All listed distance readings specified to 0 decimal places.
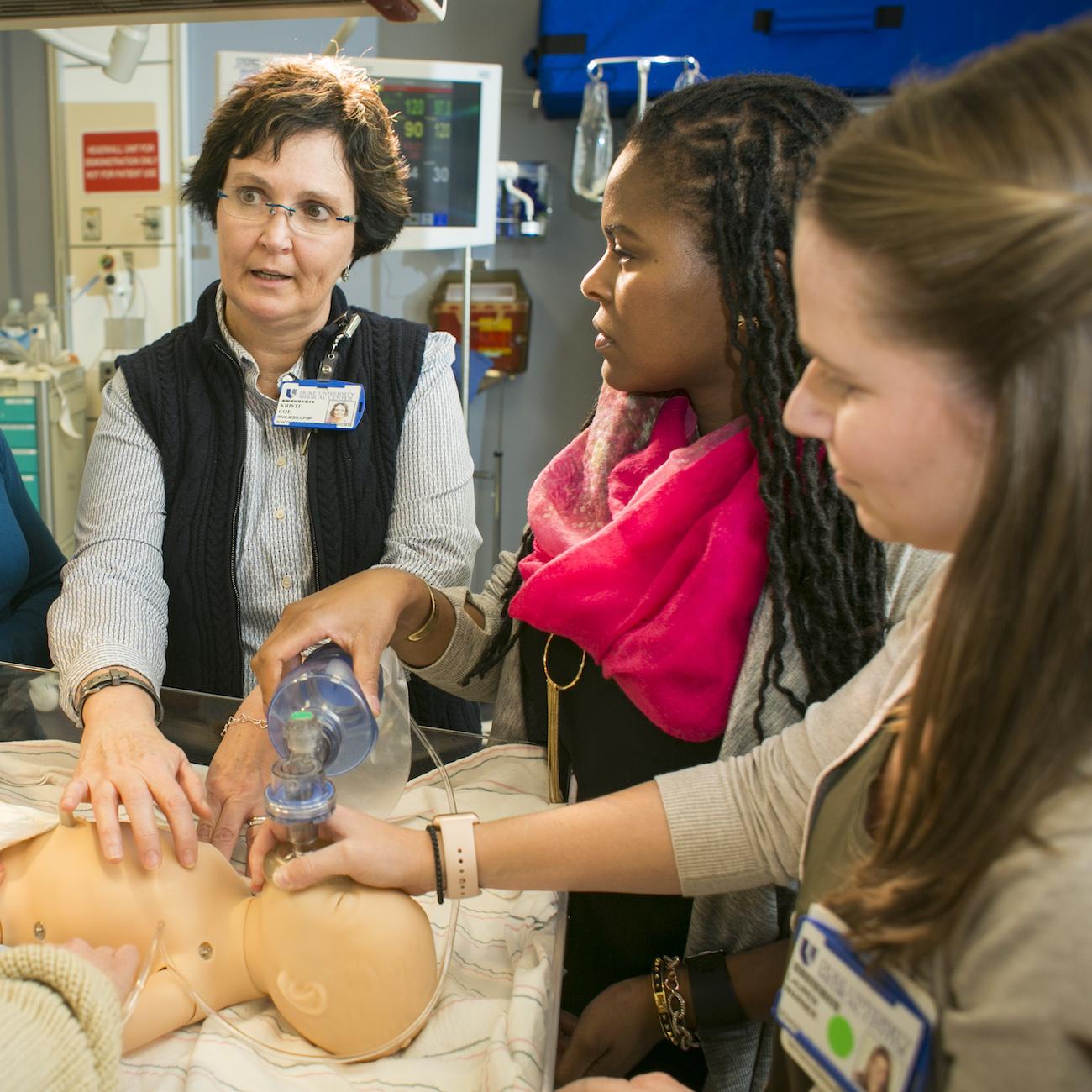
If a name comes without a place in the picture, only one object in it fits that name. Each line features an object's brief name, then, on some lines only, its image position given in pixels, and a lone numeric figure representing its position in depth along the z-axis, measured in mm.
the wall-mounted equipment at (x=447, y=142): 3475
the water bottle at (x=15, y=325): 3814
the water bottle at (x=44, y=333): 3799
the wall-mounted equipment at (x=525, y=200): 3902
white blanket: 885
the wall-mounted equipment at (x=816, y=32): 3318
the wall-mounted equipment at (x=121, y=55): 3264
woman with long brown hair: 563
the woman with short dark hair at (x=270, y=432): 1632
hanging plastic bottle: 3527
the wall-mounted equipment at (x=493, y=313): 4055
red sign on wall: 3969
